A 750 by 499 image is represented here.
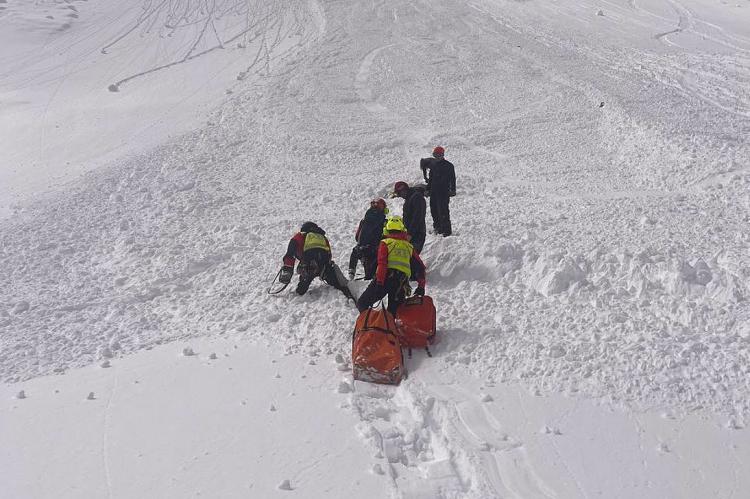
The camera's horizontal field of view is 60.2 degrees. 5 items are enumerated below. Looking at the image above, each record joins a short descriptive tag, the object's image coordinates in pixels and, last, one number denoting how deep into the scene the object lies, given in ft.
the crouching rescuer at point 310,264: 26.89
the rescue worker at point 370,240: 27.58
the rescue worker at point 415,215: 29.66
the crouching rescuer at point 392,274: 23.72
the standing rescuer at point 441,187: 30.94
